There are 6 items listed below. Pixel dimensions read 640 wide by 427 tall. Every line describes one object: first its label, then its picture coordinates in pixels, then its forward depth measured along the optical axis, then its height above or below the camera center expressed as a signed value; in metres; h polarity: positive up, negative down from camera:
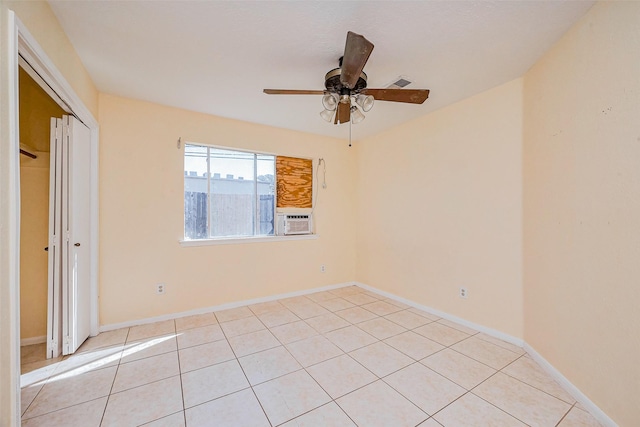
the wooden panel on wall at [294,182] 3.82 +0.51
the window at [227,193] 3.21 +0.29
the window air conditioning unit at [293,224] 3.81 -0.15
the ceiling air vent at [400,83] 2.33 +1.24
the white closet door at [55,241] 2.18 -0.24
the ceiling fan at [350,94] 1.99 +0.96
